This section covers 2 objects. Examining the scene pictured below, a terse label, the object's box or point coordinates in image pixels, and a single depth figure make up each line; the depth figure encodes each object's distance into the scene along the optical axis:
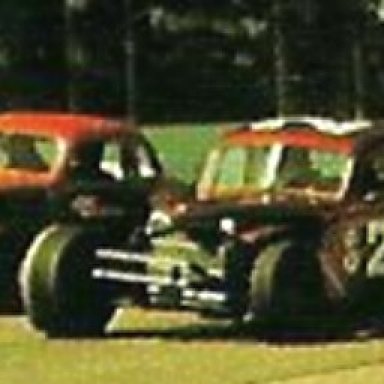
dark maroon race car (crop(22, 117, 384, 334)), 14.63
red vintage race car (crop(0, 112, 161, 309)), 16.62
